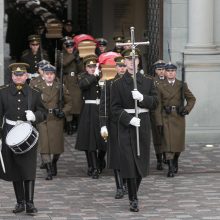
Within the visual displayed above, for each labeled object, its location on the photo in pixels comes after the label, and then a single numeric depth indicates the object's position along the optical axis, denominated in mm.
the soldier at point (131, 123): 13039
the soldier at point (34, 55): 19609
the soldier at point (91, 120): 15625
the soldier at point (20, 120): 12805
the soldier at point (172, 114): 15688
